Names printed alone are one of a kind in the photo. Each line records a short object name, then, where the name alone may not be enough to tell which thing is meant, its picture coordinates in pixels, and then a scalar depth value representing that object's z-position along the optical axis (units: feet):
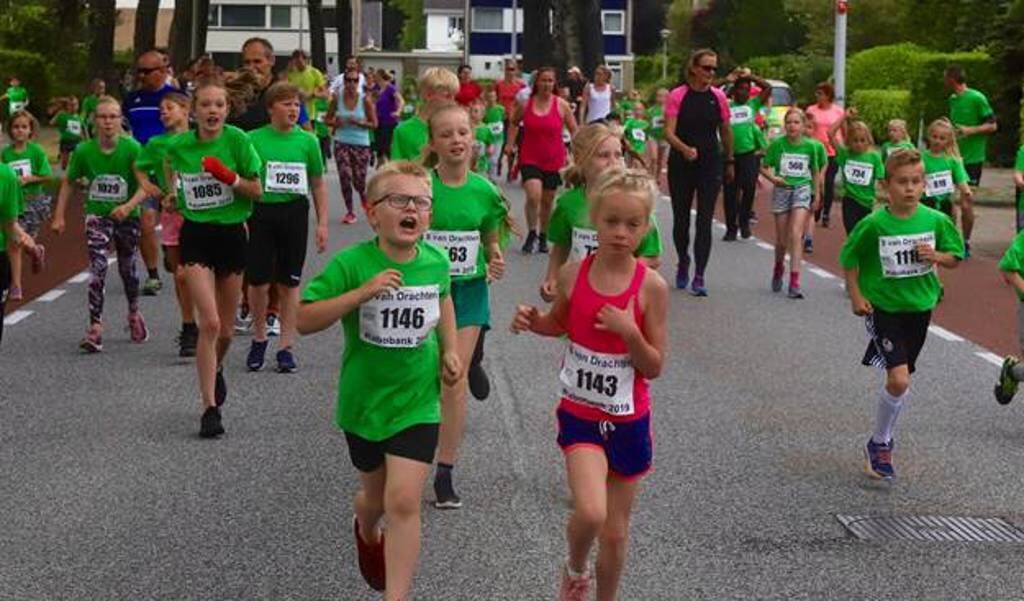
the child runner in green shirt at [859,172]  53.88
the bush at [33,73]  195.00
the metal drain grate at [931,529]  25.16
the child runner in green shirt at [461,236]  26.63
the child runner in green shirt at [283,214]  37.27
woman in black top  54.08
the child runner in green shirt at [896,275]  29.07
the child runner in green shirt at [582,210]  26.32
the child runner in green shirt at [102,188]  42.80
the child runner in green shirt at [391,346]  19.85
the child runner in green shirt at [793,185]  54.19
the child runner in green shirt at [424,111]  29.91
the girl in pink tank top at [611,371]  19.56
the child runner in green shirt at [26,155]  51.08
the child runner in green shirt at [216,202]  32.63
